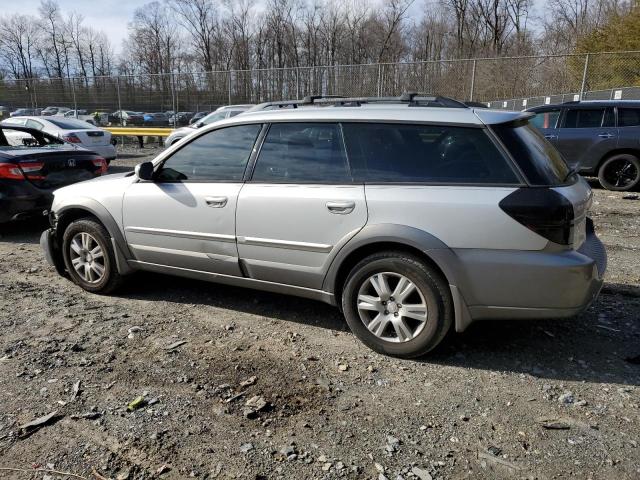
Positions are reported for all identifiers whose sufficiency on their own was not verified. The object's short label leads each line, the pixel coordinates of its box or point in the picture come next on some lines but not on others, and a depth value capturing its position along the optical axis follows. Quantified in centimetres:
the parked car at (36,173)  662
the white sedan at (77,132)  1391
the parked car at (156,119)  2053
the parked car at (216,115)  1535
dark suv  974
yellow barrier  2012
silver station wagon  316
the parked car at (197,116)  1958
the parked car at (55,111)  2333
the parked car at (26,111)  2458
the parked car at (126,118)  2109
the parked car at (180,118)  2022
